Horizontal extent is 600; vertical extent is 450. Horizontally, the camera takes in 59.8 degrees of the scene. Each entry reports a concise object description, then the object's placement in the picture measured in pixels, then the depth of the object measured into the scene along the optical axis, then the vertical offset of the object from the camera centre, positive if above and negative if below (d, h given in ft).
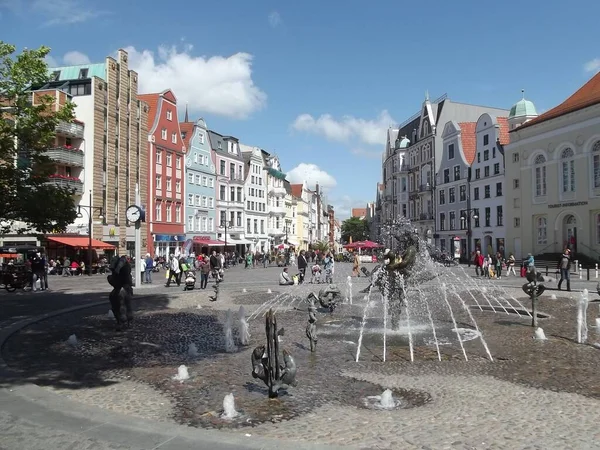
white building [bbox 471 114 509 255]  182.29 +22.16
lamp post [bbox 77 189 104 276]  134.35 +8.76
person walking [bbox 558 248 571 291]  74.79 -3.04
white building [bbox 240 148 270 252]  253.03 +22.62
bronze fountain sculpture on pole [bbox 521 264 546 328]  45.24 -3.76
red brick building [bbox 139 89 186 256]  184.14 +25.59
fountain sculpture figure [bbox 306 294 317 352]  34.68 -5.70
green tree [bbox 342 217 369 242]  473.67 +15.20
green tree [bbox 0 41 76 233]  52.70 +10.09
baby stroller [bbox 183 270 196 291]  80.87 -5.64
